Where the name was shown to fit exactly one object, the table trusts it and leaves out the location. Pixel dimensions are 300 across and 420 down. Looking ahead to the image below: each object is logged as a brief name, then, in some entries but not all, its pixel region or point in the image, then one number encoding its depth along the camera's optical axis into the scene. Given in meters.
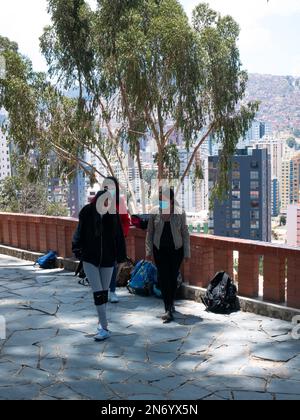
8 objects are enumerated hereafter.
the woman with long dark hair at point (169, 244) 5.80
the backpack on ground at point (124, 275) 7.29
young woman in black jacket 5.06
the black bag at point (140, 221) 7.12
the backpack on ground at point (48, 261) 8.77
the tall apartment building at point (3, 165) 27.30
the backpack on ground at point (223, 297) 5.98
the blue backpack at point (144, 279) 6.77
